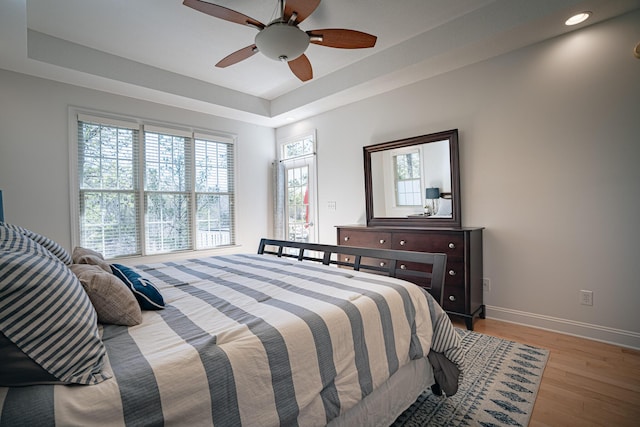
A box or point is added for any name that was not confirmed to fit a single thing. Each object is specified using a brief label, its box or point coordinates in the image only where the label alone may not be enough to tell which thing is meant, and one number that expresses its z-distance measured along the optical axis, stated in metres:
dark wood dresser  2.73
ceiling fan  1.97
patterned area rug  1.58
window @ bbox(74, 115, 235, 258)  3.48
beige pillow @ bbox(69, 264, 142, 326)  1.14
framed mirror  3.14
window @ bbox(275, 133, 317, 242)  4.66
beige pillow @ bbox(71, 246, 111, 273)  1.56
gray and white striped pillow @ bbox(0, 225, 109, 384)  0.77
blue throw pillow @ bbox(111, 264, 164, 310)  1.34
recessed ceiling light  2.26
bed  0.77
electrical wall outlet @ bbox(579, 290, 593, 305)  2.49
